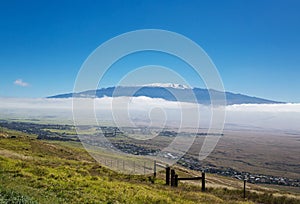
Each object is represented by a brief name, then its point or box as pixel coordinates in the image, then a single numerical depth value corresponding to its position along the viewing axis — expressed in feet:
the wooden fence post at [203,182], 82.84
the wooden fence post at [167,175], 91.16
